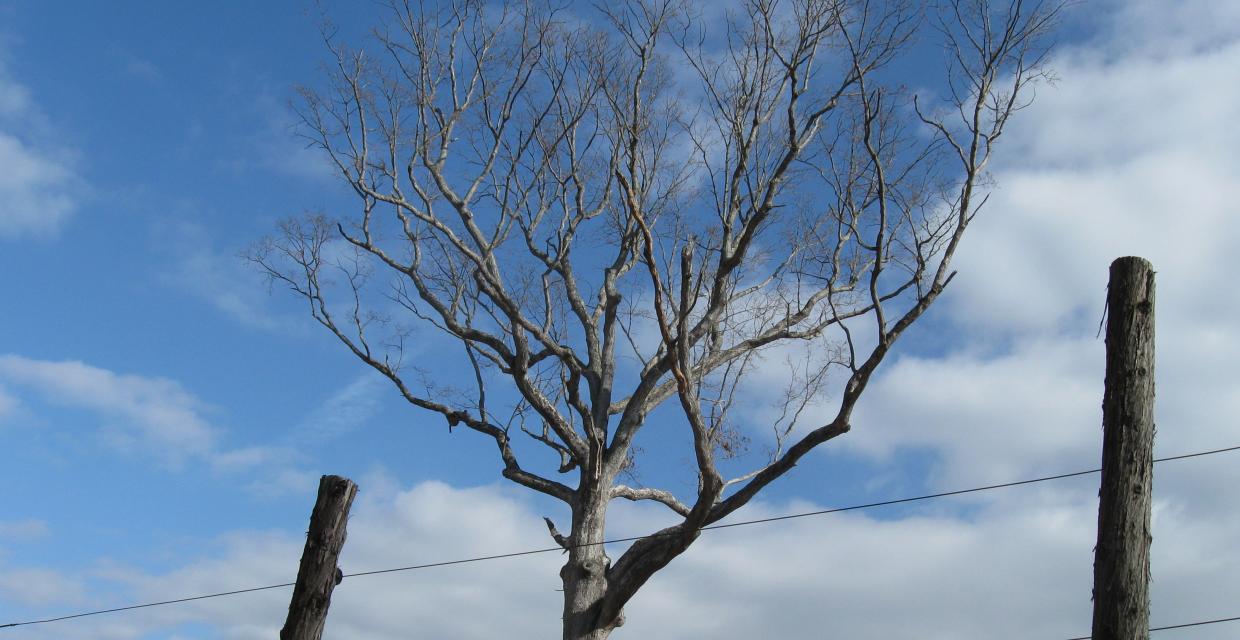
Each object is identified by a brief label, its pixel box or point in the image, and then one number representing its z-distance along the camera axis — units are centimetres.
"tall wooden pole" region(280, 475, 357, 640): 649
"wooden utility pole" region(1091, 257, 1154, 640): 536
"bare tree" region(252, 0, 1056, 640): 983
